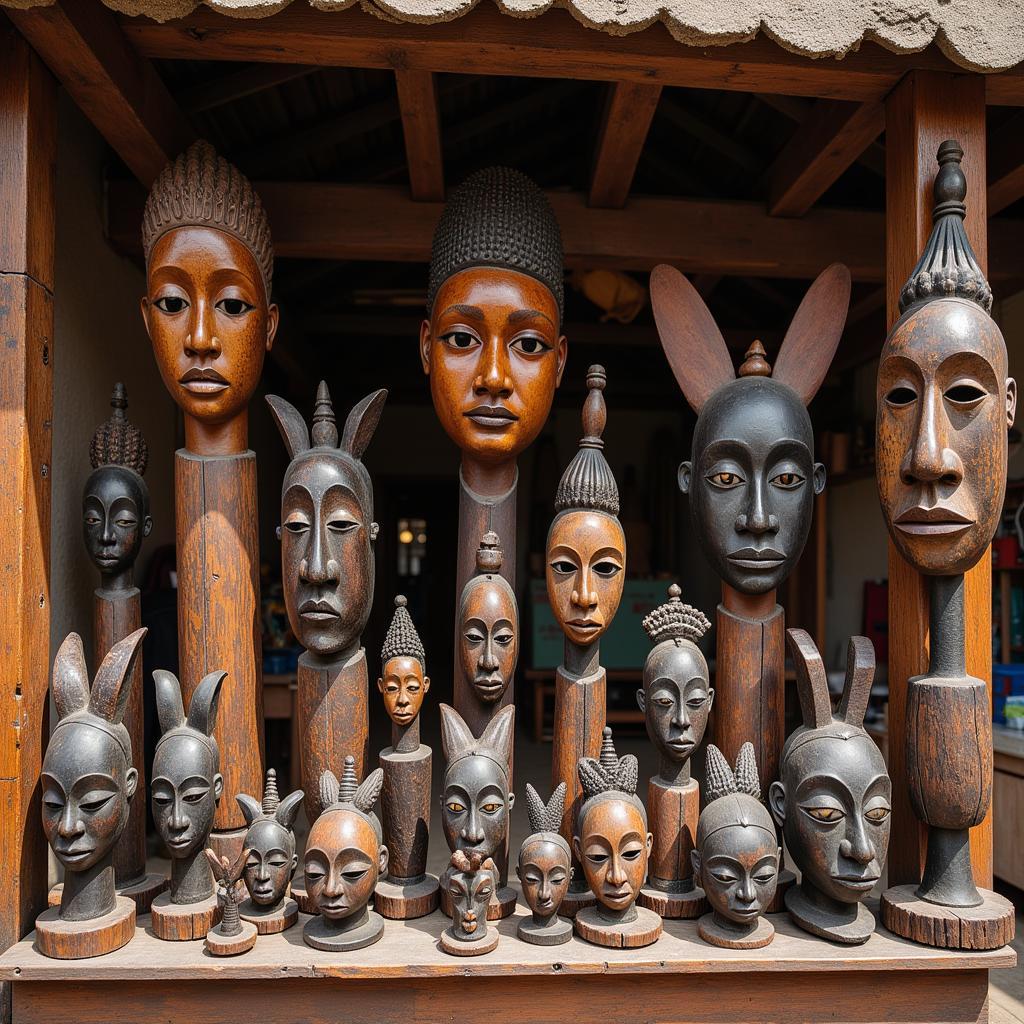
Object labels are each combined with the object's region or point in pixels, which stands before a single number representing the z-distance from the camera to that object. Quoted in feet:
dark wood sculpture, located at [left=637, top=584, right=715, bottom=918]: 6.61
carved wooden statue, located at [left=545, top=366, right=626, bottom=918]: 7.03
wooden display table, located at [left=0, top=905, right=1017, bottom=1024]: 5.78
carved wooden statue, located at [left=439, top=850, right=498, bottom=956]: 5.92
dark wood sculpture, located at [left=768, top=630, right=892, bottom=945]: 5.96
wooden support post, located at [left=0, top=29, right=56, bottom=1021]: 6.17
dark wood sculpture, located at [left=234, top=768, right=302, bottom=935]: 6.10
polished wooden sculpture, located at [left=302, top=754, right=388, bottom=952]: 5.81
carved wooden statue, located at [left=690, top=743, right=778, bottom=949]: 5.91
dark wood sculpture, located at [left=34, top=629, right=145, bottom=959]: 5.82
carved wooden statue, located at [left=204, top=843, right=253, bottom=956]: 5.83
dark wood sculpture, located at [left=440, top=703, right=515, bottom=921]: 6.18
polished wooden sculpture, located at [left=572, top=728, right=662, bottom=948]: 6.01
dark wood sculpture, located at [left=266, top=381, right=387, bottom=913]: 6.84
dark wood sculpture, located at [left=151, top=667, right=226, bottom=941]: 6.09
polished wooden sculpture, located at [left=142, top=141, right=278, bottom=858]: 7.22
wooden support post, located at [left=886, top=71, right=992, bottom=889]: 6.59
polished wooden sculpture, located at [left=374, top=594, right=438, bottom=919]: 6.71
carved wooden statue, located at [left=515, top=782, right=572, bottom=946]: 5.98
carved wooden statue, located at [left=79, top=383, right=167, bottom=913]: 6.88
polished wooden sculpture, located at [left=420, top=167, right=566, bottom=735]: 7.56
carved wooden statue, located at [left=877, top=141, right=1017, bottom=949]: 6.12
